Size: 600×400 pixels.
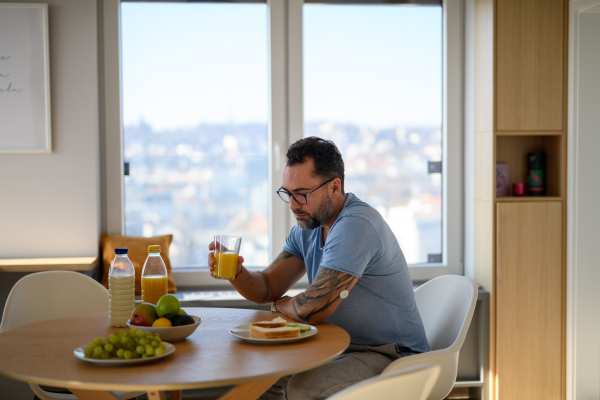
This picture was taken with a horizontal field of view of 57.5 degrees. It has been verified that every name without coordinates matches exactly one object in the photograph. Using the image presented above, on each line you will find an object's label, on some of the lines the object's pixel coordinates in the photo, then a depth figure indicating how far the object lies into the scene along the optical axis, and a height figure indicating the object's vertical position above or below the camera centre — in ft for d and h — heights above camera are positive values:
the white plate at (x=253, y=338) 5.05 -1.56
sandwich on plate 5.09 -1.49
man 5.81 -1.28
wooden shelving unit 9.43 -0.89
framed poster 9.37 +1.63
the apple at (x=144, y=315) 5.21 -1.35
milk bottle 5.64 -1.21
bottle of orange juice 5.86 -1.14
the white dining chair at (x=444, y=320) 6.10 -1.97
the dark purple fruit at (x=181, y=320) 5.13 -1.38
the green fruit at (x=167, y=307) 5.18 -1.27
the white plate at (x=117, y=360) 4.37 -1.50
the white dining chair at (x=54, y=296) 7.40 -1.70
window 10.30 +1.12
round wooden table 4.08 -1.57
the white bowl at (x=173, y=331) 5.03 -1.47
